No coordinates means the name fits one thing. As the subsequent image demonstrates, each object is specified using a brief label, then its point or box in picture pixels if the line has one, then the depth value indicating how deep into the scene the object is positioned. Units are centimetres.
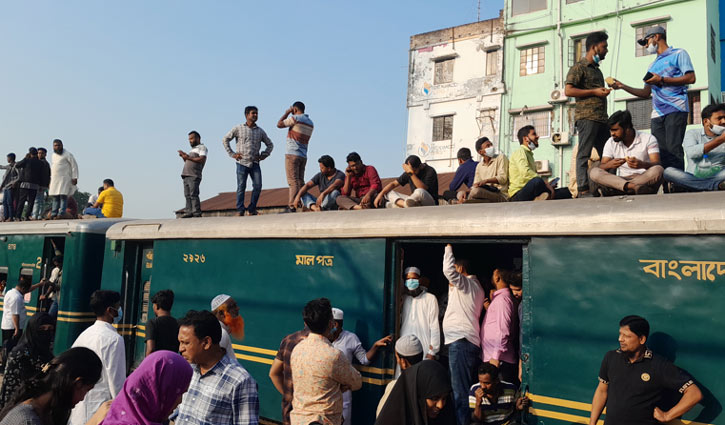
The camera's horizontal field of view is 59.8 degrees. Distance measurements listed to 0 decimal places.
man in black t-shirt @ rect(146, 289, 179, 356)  559
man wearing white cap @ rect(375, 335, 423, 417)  411
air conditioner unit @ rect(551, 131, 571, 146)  2269
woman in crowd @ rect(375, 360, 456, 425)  334
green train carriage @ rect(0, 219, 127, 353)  917
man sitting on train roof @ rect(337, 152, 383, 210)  716
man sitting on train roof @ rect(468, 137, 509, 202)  650
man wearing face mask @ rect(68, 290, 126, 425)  438
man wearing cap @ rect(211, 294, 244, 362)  566
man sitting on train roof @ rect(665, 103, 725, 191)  493
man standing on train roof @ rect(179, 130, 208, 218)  901
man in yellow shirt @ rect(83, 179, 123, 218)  1102
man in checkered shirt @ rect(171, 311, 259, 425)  331
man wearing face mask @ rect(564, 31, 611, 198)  598
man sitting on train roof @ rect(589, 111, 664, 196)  488
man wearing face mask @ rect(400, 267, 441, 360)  580
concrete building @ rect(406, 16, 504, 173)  2578
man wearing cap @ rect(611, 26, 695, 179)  567
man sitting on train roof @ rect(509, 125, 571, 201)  546
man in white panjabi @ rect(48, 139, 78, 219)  1191
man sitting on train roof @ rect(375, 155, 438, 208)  622
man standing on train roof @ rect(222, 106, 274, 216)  870
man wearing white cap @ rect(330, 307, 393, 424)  579
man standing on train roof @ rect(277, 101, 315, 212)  862
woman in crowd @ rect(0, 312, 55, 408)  490
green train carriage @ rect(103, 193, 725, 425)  415
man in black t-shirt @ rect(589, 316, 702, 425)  396
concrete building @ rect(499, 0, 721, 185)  2131
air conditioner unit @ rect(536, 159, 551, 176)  2338
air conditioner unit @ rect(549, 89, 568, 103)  2323
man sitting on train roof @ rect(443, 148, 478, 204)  721
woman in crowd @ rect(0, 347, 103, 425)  267
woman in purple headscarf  305
